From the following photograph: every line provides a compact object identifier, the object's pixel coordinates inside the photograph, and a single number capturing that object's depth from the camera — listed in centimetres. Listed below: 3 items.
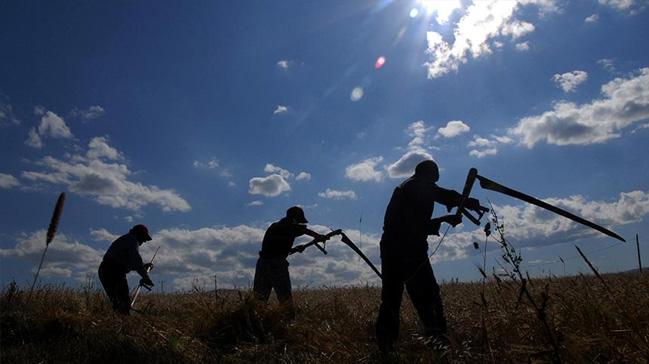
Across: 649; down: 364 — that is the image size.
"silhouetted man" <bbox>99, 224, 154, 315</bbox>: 840
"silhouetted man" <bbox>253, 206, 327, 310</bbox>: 830
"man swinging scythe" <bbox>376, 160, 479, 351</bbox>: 497
